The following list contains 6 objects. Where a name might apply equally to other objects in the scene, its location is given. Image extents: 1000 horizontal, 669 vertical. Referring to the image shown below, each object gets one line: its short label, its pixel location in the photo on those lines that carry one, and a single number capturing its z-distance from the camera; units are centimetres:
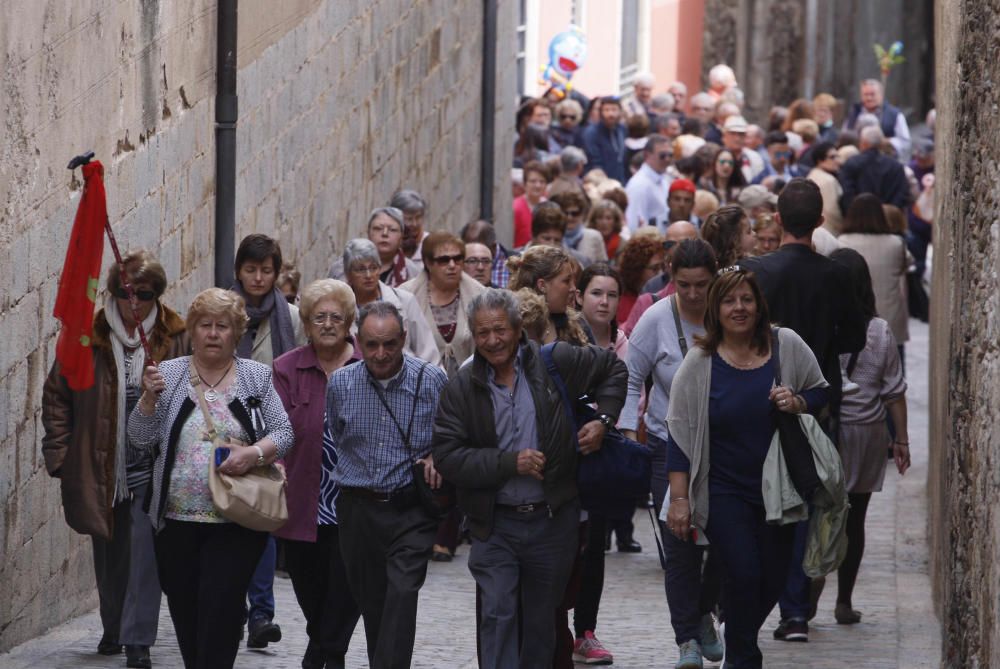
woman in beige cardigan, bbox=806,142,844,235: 3250
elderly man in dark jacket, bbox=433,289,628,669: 1393
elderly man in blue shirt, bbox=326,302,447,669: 1435
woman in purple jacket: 1524
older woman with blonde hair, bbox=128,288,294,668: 1419
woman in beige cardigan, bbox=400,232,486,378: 2050
